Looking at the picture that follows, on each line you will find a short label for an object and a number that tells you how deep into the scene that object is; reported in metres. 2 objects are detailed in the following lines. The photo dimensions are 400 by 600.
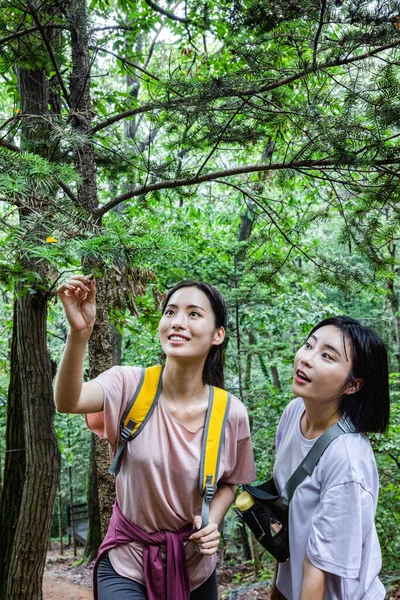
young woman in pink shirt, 1.81
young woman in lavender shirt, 1.76
